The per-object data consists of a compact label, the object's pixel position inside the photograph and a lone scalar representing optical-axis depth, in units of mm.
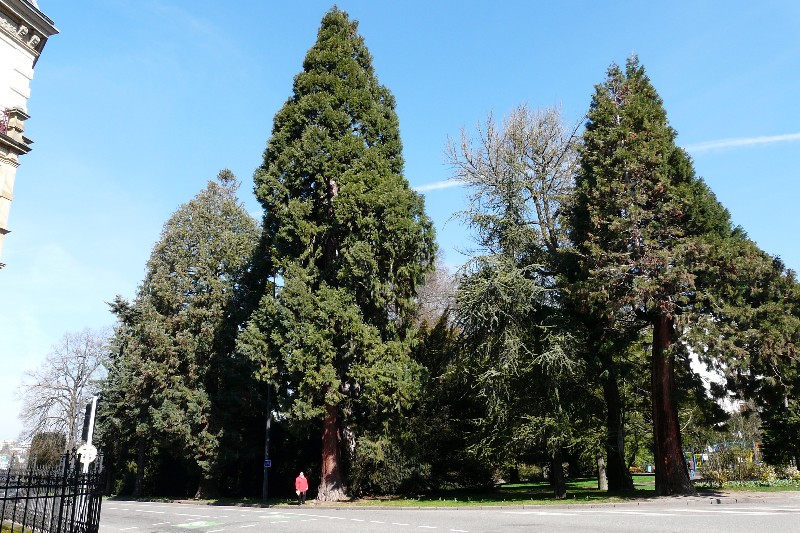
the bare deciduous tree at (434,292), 34969
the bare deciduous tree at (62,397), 41281
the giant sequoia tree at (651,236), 18312
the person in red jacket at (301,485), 22656
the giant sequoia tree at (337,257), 22438
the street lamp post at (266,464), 26766
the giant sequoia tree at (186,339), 29953
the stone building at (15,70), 14500
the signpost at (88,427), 9953
